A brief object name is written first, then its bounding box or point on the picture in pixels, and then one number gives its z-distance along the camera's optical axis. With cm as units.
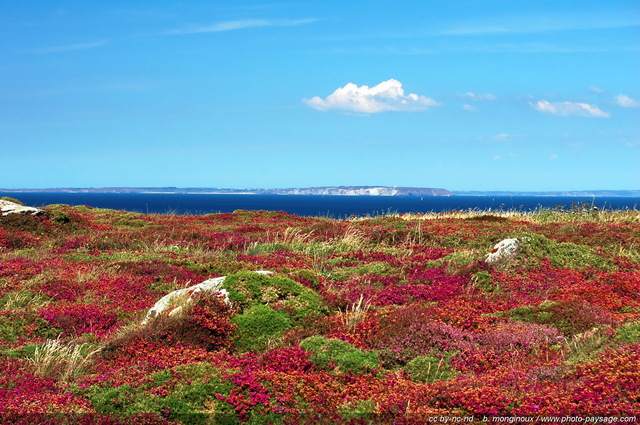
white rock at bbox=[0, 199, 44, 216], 2960
